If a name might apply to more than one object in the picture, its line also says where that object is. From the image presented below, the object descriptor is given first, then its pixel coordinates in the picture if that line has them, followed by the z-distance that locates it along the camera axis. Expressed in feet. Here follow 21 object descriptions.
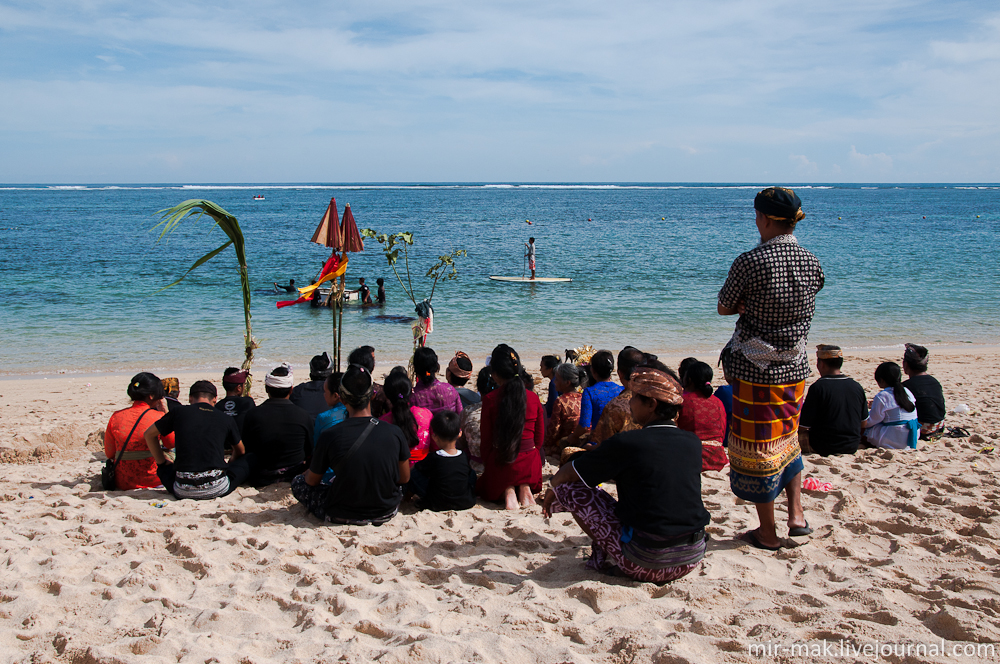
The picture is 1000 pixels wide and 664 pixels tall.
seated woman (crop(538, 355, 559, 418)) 20.29
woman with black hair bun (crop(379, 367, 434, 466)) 15.33
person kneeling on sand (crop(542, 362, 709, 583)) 10.03
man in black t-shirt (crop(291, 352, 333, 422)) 18.21
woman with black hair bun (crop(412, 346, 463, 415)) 16.51
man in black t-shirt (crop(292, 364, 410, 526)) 13.09
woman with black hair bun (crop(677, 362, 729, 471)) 16.63
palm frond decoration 19.54
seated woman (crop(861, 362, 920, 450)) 18.22
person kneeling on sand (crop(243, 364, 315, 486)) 16.20
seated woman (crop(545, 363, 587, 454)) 18.17
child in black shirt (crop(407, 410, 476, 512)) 14.52
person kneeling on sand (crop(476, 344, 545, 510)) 14.65
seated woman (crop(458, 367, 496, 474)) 16.21
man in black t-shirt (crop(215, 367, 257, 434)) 17.70
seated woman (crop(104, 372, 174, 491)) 15.61
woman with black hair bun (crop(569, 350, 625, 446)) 17.49
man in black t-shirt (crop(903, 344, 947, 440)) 19.38
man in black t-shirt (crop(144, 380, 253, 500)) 14.84
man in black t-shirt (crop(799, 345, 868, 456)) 17.87
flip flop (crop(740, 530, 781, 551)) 11.89
